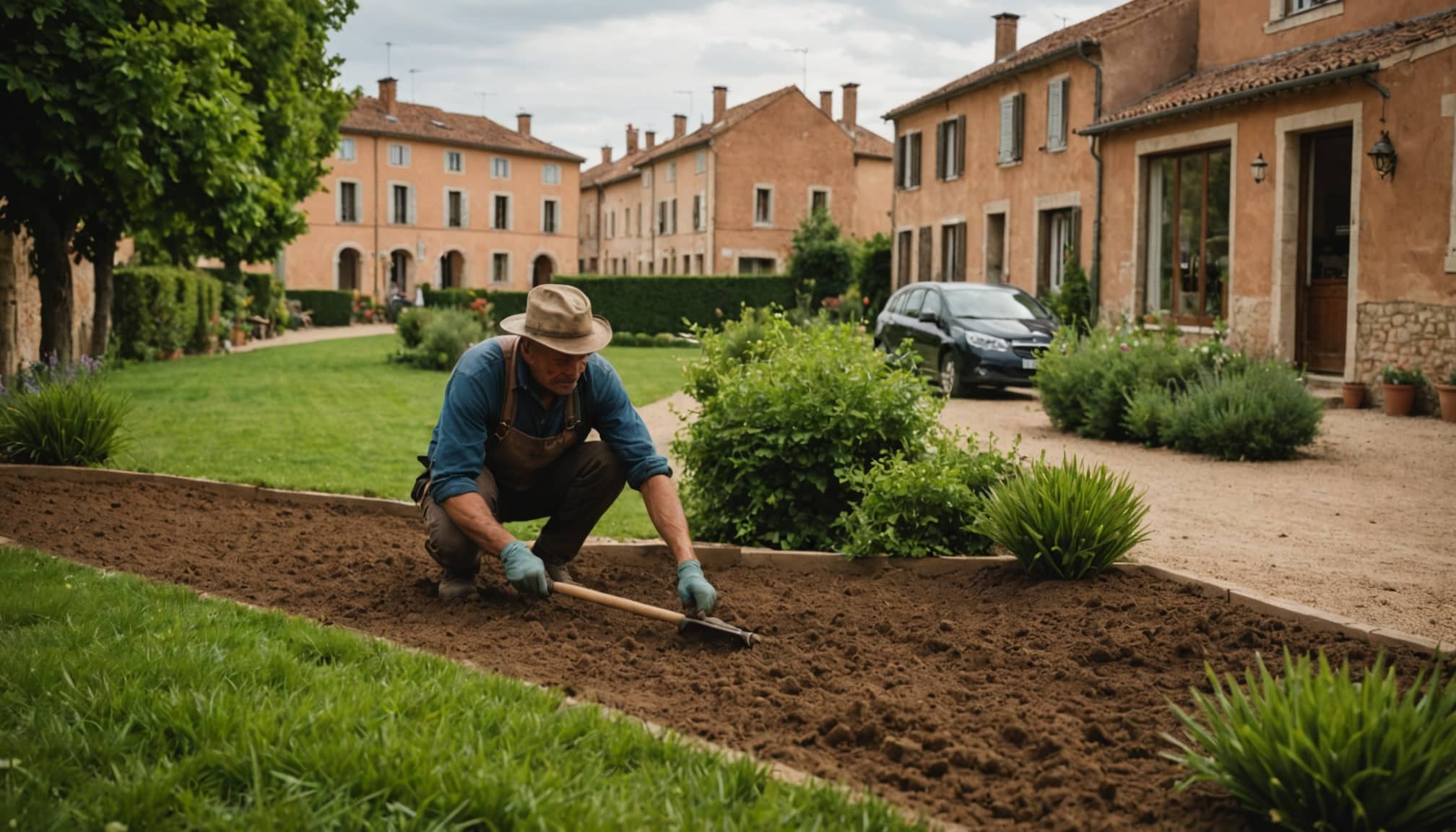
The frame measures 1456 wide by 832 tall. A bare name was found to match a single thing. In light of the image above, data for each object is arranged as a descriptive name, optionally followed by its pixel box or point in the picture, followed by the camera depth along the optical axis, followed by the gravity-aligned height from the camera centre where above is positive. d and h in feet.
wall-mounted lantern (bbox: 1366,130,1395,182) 48.01 +7.70
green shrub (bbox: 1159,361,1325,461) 34.50 -1.88
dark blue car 55.67 +0.80
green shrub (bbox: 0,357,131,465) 27.32 -1.94
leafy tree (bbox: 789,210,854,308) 123.44 +8.77
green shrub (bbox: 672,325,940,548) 20.25 -1.56
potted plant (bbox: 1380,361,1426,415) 45.47 -1.26
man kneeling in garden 15.52 -1.53
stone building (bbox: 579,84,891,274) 167.84 +23.19
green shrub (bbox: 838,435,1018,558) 18.69 -2.53
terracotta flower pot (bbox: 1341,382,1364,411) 48.52 -1.69
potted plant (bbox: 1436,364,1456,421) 42.96 -1.59
